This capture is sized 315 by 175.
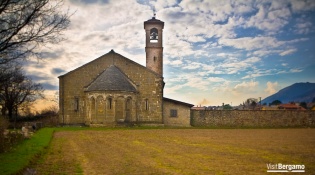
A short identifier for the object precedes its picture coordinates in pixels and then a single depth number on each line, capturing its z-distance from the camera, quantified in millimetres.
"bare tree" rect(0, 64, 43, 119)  36136
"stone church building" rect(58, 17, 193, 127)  25818
